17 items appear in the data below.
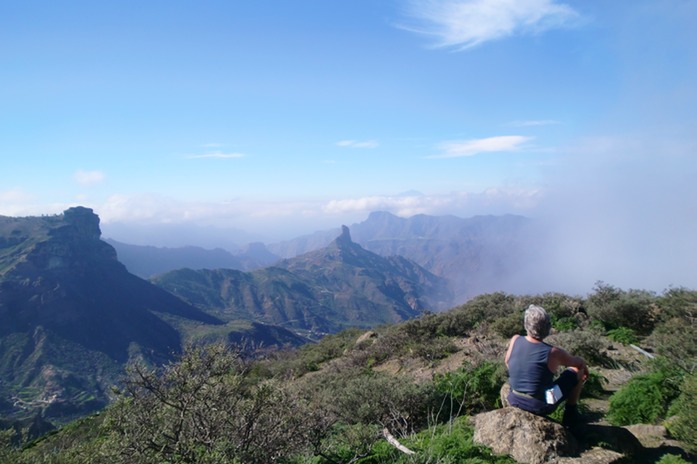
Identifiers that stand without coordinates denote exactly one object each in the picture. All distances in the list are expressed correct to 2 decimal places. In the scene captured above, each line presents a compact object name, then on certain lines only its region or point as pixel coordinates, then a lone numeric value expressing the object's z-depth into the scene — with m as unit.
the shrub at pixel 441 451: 4.79
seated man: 5.02
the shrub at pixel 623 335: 12.00
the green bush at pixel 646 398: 6.26
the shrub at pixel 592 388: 7.96
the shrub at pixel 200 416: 4.65
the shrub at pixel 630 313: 13.86
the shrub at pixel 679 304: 11.98
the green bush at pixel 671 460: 4.41
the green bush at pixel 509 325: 13.90
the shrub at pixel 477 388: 8.43
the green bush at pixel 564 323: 14.04
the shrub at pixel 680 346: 7.05
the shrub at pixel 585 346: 9.98
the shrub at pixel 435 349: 13.55
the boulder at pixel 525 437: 4.61
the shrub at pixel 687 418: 4.76
